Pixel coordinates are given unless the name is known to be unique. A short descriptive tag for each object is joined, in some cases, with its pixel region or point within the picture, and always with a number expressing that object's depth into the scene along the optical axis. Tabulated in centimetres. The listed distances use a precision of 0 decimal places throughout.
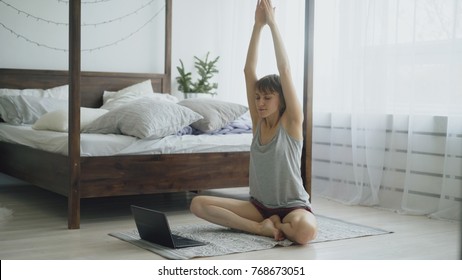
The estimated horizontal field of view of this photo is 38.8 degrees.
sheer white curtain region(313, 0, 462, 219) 394
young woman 319
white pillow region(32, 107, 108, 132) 414
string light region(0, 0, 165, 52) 514
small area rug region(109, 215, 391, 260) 292
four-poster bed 351
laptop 297
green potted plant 582
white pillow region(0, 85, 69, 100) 496
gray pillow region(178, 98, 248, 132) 427
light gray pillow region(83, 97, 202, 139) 382
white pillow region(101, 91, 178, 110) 510
